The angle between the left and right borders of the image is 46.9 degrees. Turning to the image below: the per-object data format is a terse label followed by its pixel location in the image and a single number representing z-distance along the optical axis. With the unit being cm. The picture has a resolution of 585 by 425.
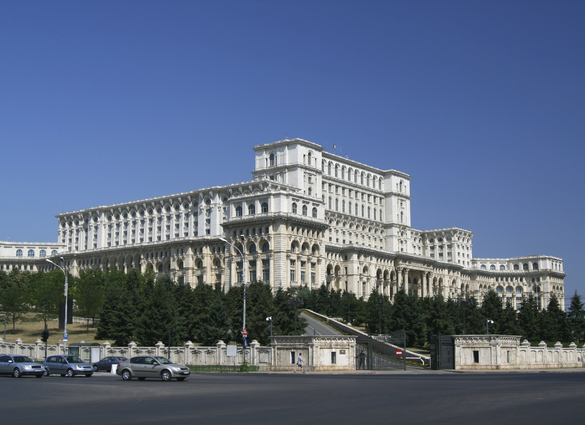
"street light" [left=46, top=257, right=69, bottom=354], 5786
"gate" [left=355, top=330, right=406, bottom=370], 5750
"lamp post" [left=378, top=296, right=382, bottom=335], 7928
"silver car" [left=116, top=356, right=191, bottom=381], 3725
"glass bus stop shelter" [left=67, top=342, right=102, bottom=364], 6006
